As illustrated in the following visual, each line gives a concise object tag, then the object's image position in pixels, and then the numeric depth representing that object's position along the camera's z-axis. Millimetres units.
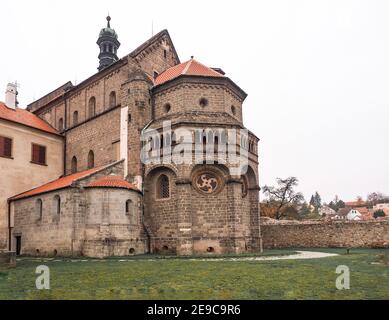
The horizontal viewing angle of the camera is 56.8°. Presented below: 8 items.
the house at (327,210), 156712
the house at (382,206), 136325
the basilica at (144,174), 23125
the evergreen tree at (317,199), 191600
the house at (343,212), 131600
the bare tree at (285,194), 65750
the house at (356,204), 150275
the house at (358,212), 119888
